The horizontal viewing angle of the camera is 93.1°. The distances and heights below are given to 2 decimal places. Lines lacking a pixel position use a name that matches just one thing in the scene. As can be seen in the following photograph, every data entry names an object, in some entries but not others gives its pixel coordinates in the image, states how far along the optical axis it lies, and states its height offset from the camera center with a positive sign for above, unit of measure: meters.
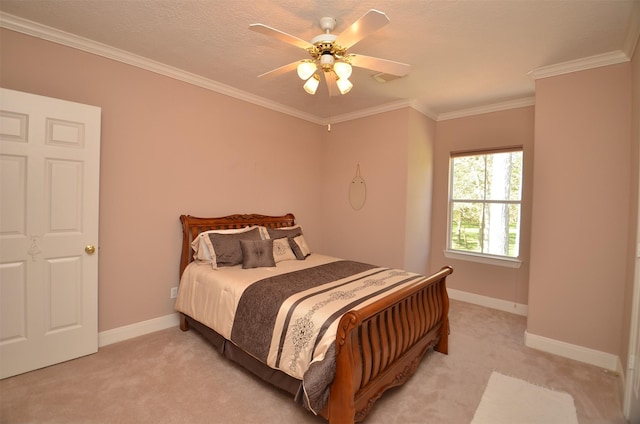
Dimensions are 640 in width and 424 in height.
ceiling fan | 1.79 +1.02
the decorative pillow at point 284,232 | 3.57 -0.33
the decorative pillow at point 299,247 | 3.53 -0.50
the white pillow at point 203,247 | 3.02 -0.45
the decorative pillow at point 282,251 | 3.33 -0.52
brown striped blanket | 1.70 -0.75
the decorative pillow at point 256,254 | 3.00 -0.50
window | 3.96 +0.12
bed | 1.70 -0.79
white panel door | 2.24 -0.26
